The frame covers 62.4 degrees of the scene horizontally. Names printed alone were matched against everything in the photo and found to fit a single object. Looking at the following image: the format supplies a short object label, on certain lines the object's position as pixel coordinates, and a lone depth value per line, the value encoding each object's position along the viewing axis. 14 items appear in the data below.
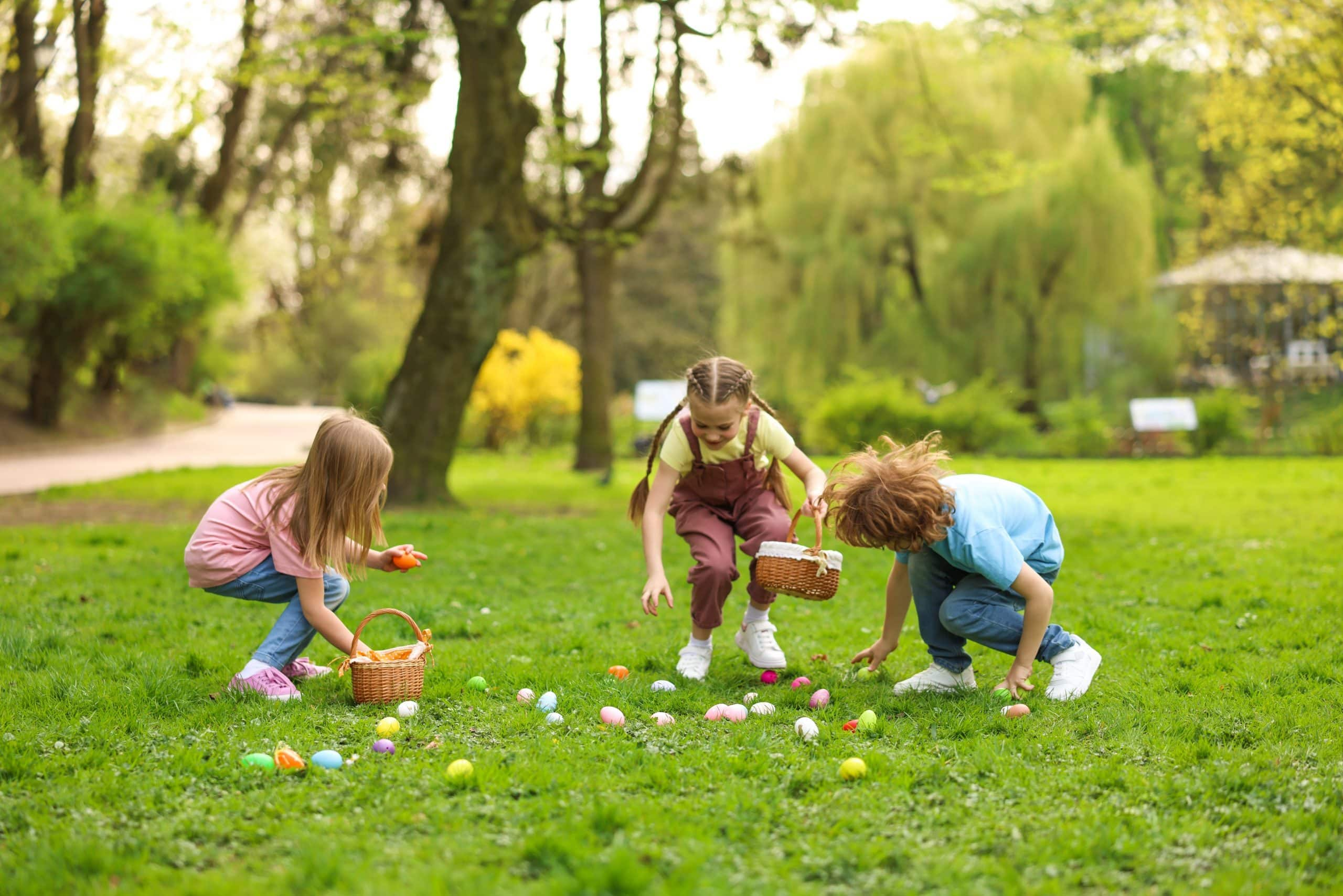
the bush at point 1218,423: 19.50
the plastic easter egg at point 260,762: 3.41
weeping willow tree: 21.70
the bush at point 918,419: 19.34
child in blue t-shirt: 4.07
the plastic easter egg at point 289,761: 3.42
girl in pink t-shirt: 4.39
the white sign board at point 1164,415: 19.62
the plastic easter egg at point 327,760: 3.46
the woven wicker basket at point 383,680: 4.21
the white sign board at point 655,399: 20.27
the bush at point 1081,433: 19.62
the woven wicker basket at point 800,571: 4.34
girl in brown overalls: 4.62
